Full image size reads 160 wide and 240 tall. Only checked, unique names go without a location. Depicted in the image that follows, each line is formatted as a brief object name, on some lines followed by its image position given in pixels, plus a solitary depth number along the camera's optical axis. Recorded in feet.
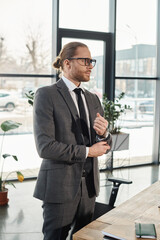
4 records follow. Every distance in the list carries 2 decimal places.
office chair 8.58
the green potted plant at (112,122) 16.42
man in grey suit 6.13
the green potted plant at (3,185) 13.20
